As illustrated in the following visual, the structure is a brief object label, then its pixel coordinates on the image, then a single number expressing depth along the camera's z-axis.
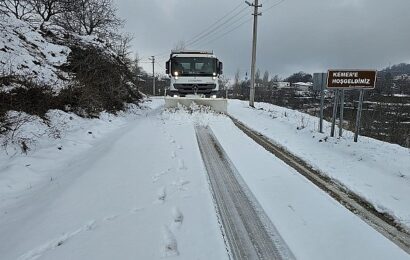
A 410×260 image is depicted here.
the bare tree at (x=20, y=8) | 19.37
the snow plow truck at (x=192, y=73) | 18.36
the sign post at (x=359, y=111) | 10.11
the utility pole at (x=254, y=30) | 25.25
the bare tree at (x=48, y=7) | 20.12
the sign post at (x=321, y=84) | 11.42
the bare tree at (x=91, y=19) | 23.53
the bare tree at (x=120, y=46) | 22.91
